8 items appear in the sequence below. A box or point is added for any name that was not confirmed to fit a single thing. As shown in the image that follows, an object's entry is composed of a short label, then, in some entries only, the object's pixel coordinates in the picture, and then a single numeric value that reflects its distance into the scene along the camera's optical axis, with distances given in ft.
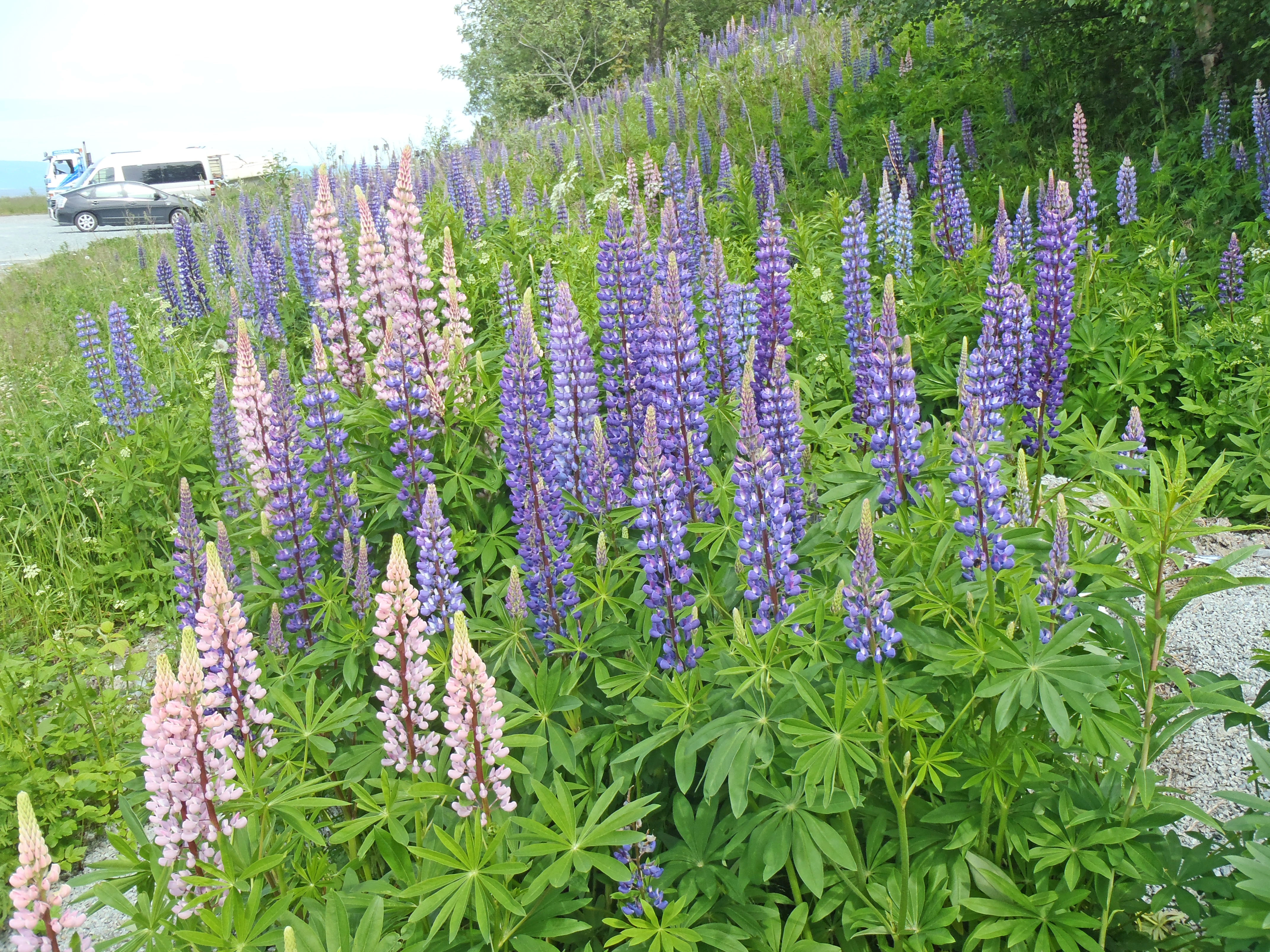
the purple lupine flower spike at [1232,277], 20.06
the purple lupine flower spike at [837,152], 31.50
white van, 99.40
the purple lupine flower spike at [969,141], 28.81
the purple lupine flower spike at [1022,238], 19.77
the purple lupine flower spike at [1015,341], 13.26
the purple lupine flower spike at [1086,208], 18.08
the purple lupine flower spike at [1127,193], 22.06
